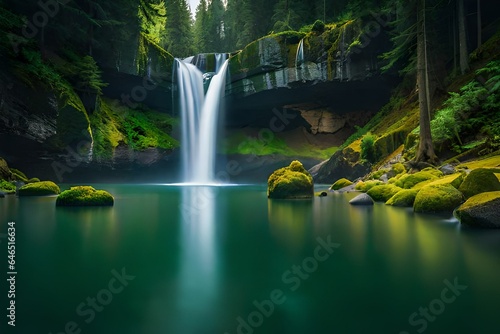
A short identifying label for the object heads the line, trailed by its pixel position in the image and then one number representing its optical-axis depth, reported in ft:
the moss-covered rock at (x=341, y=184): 59.06
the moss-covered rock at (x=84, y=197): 32.48
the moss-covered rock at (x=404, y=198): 33.04
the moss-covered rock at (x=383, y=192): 38.66
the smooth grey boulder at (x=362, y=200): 35.14
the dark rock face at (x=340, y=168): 74.74
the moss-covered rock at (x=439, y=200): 26.89
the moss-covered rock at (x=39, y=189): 43.60
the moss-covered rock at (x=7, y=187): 46.78
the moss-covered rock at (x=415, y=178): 38.81
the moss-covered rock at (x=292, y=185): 44.57
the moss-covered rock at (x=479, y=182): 24.20
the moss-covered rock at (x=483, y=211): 19.85
